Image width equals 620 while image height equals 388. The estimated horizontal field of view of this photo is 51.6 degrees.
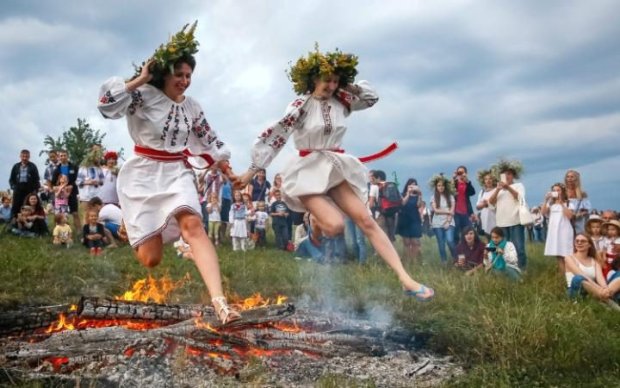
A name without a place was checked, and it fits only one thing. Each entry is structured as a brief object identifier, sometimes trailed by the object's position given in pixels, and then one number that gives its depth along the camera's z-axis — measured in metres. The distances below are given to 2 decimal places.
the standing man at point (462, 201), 12.16
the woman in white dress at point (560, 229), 10.33
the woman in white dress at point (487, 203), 11.88
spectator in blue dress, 12.06
